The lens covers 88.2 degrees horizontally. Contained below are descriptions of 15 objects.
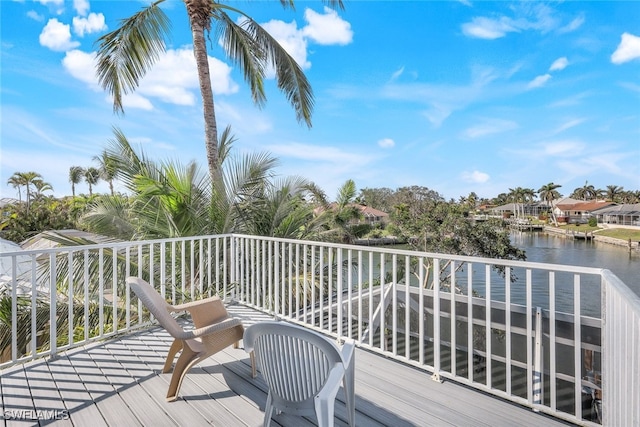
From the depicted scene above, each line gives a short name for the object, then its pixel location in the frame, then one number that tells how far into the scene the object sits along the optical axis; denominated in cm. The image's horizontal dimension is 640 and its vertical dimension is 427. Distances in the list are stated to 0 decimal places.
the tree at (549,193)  6222
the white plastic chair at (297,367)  154
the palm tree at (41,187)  3400
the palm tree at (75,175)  5184
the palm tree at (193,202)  559
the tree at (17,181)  3252
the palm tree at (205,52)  681
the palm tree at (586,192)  7225
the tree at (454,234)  1537
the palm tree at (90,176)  4576
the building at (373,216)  3362
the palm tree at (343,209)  1063
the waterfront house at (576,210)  5237
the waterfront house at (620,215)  4137
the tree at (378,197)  4544
